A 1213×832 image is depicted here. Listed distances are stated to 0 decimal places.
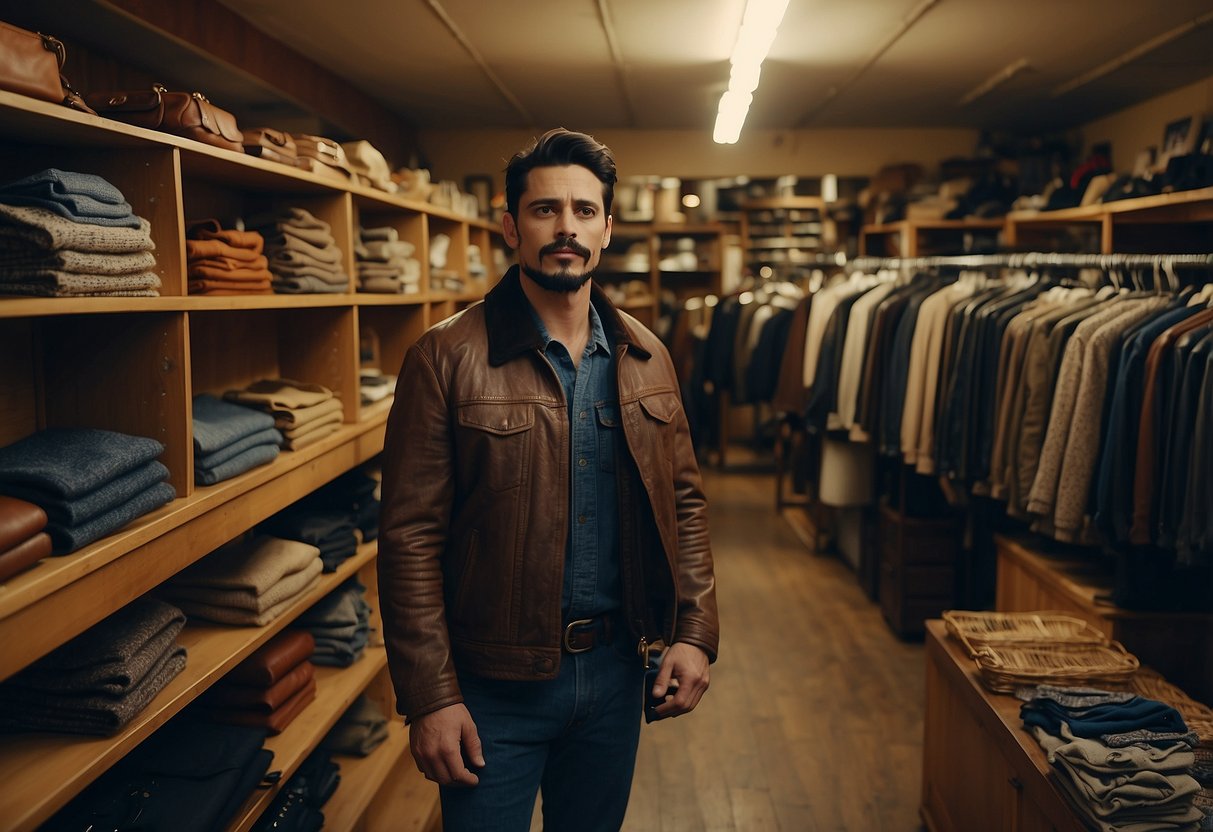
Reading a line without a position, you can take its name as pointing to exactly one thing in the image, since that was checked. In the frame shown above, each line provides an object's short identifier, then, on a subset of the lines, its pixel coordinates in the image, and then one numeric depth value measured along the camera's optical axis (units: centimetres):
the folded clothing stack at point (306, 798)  248
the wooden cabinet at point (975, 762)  216
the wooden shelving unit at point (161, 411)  161
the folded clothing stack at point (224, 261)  244
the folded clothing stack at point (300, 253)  286
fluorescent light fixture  389
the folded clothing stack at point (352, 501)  328
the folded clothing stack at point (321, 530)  297
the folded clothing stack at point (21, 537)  150
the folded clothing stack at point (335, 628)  304
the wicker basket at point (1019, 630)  266
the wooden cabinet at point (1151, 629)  293
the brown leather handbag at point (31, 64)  151
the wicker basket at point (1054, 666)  246
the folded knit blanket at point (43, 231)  165
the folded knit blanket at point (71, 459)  165
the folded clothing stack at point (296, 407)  273
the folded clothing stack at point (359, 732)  309
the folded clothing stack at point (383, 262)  366
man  171
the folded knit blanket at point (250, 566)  243
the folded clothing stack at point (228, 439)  221
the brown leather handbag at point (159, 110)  210
